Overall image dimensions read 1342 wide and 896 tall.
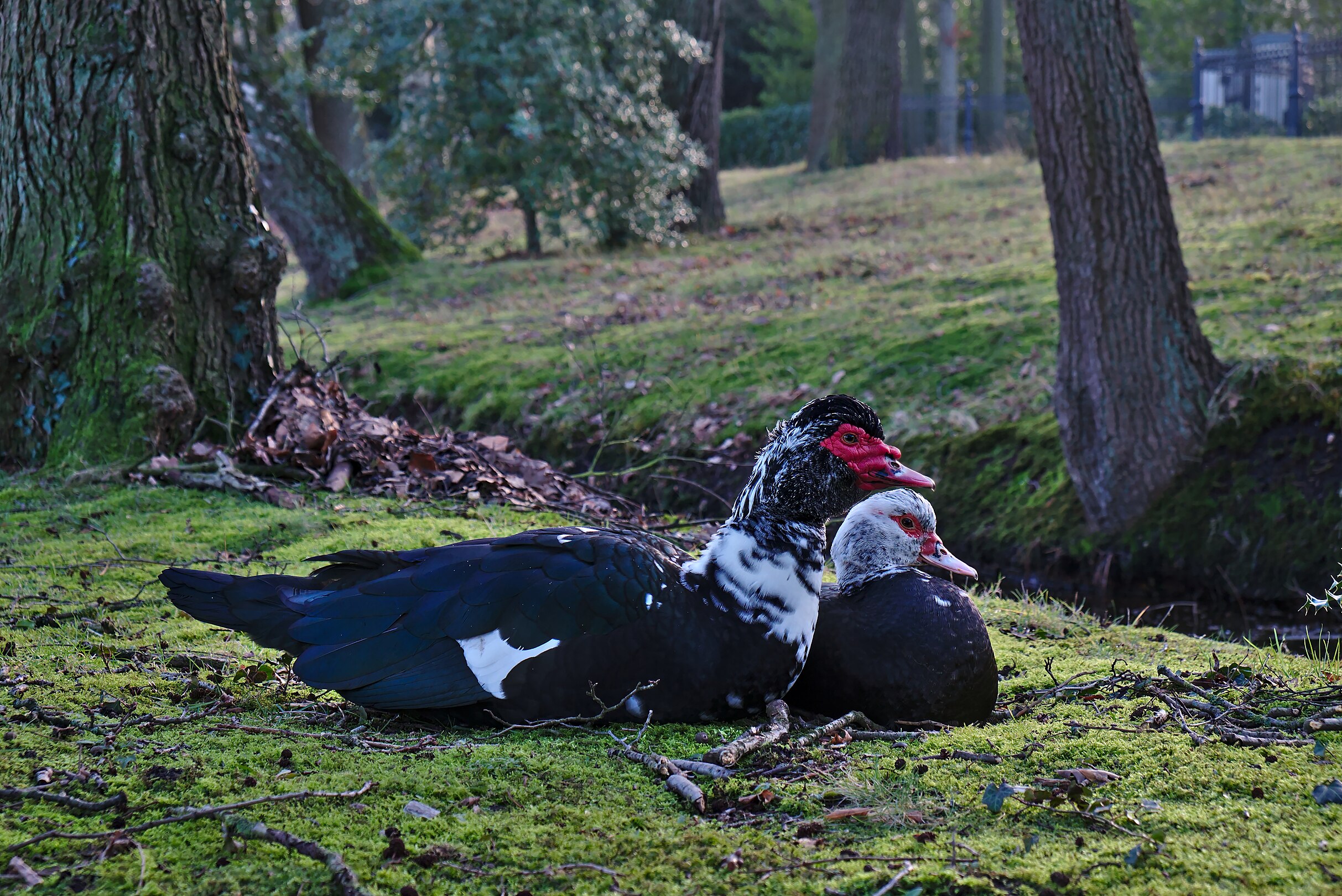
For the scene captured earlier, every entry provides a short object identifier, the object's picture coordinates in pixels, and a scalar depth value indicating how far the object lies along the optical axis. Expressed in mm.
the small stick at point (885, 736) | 3678
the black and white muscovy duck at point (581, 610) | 3590
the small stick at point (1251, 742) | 3377
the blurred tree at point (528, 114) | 15508
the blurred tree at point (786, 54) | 43938
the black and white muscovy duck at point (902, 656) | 3965
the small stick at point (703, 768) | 3211
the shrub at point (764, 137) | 34594
